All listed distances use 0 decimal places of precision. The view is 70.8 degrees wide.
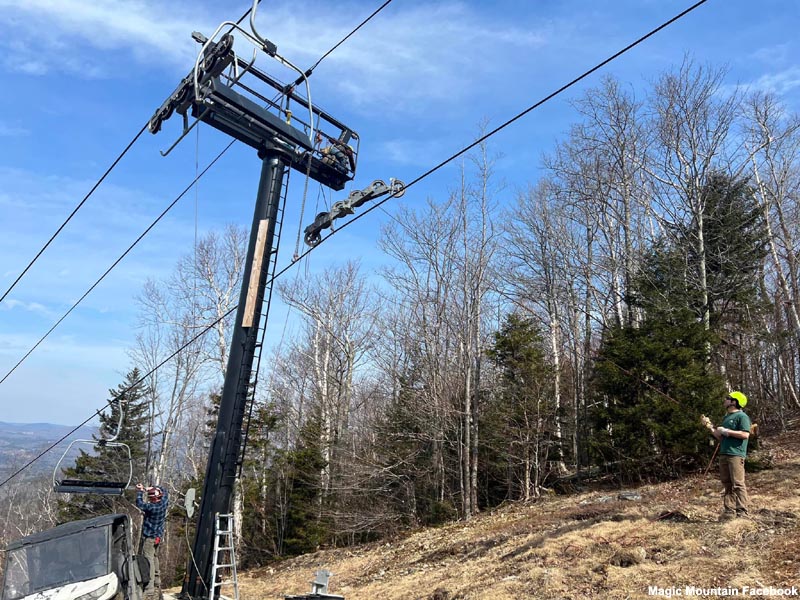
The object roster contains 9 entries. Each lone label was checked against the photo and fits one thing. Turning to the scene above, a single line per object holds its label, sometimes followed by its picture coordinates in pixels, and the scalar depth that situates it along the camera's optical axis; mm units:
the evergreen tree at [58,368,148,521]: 27536
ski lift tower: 9312
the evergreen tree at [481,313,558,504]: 17688
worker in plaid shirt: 8751
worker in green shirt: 7562
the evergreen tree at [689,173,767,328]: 19312
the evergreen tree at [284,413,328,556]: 22188
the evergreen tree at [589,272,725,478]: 13586
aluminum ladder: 8961
